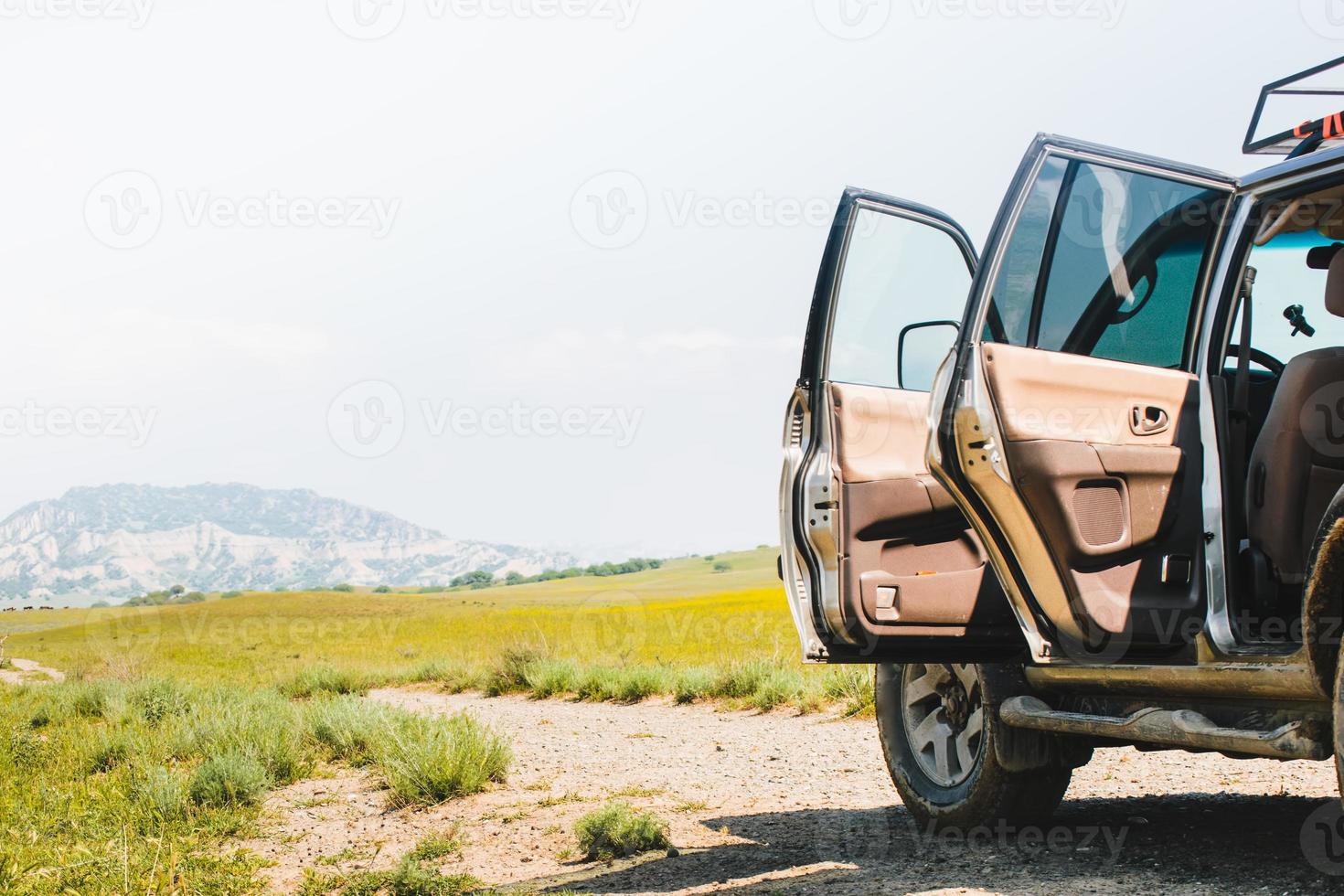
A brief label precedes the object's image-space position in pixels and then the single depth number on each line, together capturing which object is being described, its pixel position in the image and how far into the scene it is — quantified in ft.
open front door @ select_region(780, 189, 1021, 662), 15.38
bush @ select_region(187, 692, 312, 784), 27.32
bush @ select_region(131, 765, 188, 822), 22.35
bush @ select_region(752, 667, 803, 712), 38.29
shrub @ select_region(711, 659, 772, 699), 41.57
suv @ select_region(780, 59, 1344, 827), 12.07
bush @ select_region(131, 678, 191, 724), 40.96
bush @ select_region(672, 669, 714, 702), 43.06
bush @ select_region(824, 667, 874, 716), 34.99
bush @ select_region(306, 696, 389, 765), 29.50
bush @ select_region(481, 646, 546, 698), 53.01
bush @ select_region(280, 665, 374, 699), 55.67
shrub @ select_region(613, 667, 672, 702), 45.37
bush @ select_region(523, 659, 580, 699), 49.37
